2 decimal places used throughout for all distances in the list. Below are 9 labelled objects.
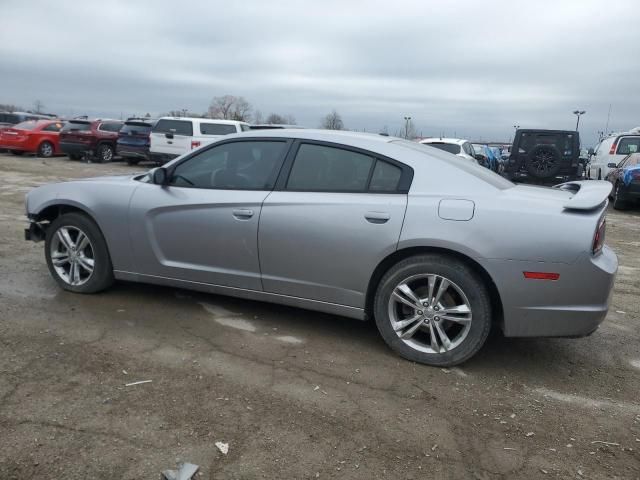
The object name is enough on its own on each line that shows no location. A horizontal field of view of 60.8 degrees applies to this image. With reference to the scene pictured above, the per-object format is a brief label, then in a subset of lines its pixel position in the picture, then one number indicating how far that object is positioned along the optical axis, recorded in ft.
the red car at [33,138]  66.28
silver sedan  10.92
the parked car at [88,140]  64.23
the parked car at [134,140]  62.18
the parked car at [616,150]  51.70
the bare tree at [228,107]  273.95
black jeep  45.19
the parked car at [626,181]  38.49
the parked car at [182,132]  57.47
